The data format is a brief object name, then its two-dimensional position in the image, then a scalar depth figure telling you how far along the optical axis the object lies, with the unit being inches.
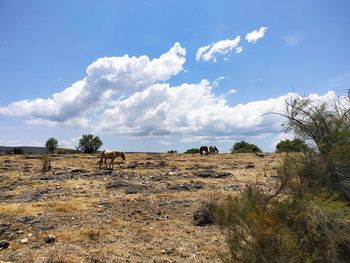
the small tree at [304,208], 264.1
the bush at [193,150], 2596.0
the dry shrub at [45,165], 1051.3
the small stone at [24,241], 436.5
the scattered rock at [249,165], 1113.0
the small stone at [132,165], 1158.1
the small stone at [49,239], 434.4
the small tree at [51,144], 2502.5
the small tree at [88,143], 2409.0
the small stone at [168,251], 411.9
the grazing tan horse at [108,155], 1149.1
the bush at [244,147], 2215.2
